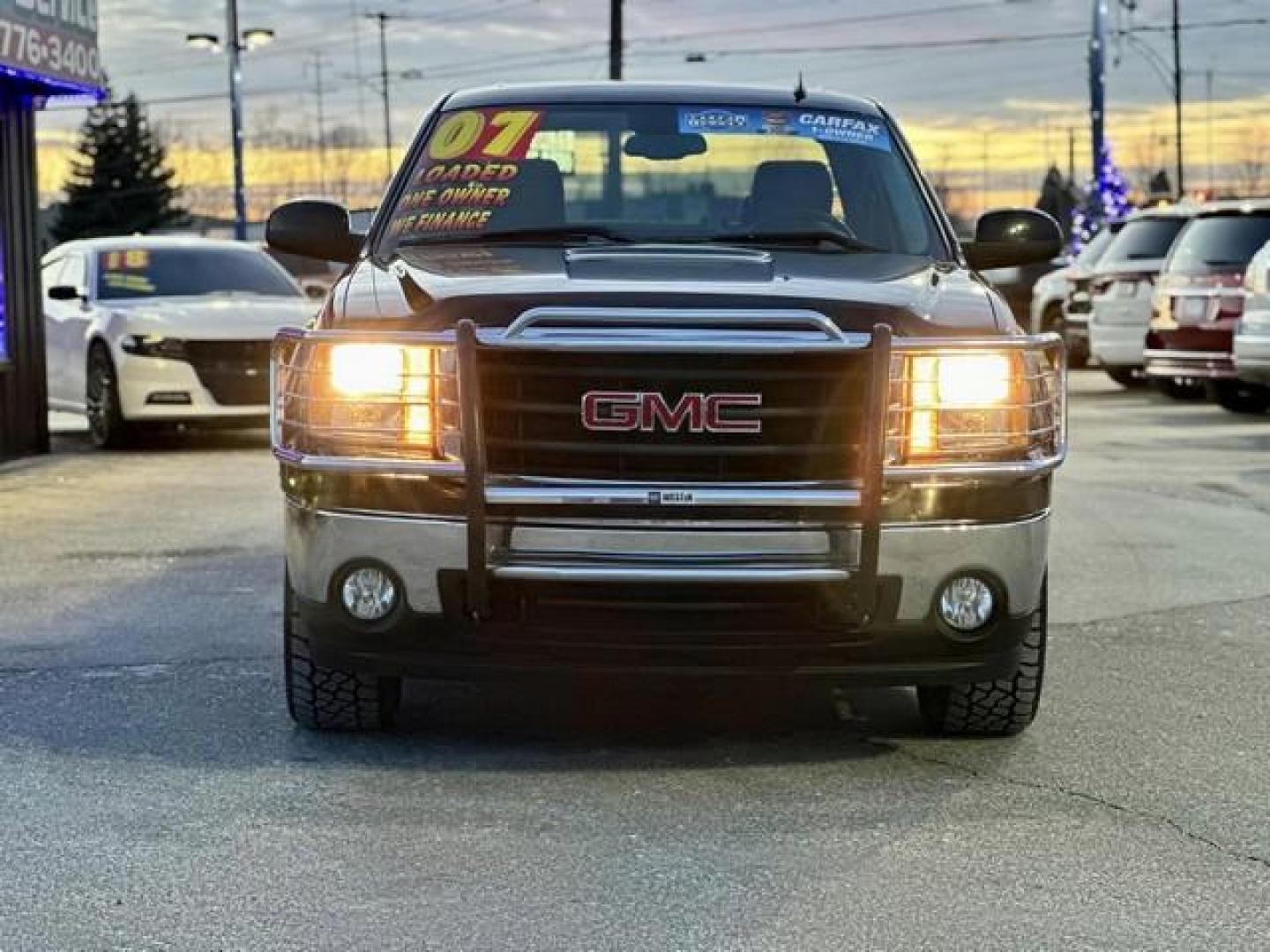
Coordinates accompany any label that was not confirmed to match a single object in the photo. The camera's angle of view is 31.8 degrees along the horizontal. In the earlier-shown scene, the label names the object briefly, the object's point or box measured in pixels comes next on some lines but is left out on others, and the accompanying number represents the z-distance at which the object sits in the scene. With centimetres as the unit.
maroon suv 1902
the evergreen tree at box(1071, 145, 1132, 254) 4369
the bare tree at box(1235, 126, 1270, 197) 12914
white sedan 1567
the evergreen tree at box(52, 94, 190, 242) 9788
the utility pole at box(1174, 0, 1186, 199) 6600
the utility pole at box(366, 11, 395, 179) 7550
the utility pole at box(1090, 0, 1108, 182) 4028
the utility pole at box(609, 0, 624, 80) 4622
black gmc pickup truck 522
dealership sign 1399
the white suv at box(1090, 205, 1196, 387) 2145
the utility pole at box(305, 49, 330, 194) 8306
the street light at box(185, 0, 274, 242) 5197
